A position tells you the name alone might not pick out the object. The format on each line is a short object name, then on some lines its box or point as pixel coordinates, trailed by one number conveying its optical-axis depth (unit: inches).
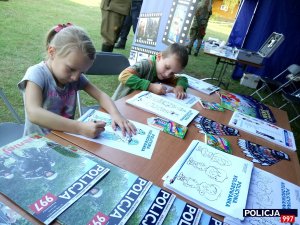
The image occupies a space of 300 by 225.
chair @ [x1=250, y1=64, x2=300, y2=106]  192.4
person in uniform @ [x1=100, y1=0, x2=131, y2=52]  133.7
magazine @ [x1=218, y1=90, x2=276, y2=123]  69.9
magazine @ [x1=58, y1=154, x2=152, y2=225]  26.3
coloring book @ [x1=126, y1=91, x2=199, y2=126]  54.7
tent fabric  206.2
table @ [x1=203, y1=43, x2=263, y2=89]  161.5
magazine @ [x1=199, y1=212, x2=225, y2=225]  30.7
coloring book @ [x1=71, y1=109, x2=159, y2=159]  40.2
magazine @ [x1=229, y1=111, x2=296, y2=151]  57.8
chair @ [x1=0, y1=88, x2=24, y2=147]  54.6
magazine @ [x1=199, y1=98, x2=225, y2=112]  66.0
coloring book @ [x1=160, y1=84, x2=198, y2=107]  65.4
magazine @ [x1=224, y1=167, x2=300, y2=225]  33.7
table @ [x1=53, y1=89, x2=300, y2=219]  36.8
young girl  40.8
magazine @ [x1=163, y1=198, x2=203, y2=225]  29.2
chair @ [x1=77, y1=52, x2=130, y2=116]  77.6
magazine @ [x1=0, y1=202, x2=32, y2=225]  24.1
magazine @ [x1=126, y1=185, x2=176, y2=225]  27.9
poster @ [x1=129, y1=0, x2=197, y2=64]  113.8
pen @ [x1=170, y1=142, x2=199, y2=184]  35.3
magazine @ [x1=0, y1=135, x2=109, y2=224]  26.6
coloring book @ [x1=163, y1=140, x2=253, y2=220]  33.8
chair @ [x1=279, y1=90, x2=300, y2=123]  158.9
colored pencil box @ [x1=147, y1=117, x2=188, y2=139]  48.6
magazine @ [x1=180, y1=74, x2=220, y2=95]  79.0
